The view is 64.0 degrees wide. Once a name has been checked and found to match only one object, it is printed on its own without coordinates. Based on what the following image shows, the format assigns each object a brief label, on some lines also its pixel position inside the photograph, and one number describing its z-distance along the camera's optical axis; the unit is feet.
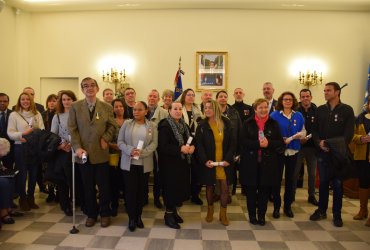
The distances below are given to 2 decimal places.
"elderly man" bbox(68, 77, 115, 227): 10.98
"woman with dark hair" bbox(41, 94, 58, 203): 13.98
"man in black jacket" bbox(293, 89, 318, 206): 13.84
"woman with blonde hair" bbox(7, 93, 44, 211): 12.74
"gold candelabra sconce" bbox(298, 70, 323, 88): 22.49
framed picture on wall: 22.58
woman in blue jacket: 12.44
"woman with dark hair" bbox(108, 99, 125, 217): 12.63
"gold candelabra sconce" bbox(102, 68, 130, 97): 22.61
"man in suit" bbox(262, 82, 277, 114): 15.28
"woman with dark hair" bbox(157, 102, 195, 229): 11.04
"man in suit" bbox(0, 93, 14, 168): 13.48
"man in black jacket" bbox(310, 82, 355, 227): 11.59
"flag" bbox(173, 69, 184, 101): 18.14
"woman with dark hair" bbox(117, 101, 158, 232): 10.86
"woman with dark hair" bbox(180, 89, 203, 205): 13.41
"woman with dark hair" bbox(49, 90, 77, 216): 12.19
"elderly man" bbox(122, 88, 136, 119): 13.95
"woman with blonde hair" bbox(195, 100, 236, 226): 11.37
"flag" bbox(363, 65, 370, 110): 21.99
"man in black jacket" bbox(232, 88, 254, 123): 15.67
